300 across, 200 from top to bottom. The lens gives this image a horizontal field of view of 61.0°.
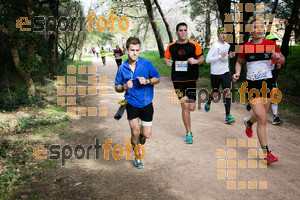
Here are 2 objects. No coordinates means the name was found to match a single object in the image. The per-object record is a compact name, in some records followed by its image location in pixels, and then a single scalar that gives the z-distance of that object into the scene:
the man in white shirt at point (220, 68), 6.88
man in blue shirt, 4.45
